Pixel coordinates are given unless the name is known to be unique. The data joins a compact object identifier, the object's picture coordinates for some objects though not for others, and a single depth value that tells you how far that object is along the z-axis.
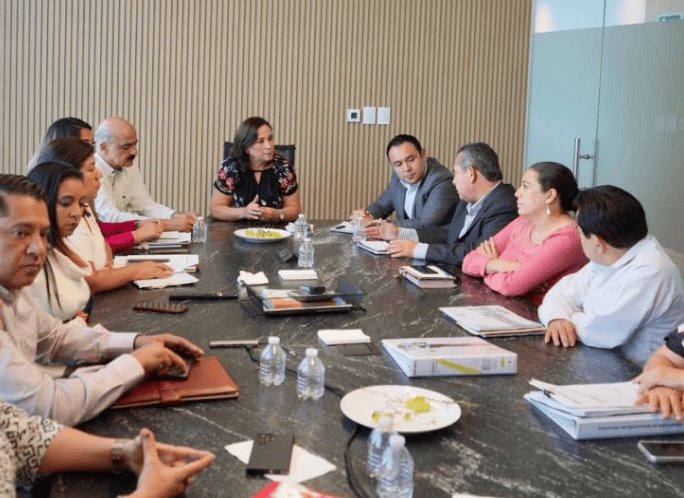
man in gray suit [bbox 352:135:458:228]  4.76
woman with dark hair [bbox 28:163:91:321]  2.35
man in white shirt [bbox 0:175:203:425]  1.58
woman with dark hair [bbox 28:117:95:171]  3.90
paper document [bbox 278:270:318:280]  3.17
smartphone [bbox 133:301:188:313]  2.56
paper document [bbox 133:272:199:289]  2.94
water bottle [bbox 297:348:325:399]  1.82
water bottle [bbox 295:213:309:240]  4.26
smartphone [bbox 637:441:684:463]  1.53
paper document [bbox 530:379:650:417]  1.66
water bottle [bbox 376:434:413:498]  1.36
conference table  1.43
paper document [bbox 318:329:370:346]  2.26
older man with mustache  4.38
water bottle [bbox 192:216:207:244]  4.05
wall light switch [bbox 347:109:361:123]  6.30
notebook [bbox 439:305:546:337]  2.41
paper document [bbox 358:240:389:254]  3.88
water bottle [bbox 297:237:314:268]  3.46
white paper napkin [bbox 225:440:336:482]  1.44
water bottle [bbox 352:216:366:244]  4.17
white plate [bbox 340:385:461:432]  1.64
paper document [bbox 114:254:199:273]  3.27
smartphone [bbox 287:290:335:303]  2.63
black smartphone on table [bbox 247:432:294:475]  1.45
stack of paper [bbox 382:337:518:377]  1.99
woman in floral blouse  4.93
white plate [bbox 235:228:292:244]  4.08
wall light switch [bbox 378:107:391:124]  6.35
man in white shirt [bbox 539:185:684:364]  2.34
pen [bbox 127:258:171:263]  3.40
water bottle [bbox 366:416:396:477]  1.47
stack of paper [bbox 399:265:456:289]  3.13
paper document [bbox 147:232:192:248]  3.88
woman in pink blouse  3.00
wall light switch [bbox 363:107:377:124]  6.32
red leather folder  1.74
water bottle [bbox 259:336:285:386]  1.91
